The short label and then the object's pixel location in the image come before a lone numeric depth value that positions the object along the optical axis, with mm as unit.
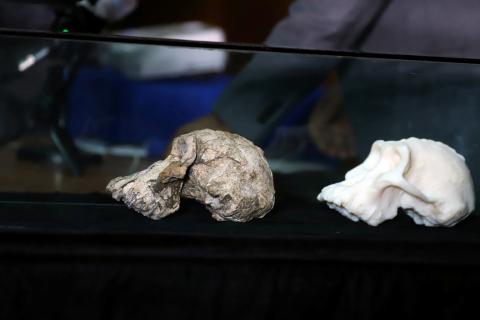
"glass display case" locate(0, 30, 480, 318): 1411
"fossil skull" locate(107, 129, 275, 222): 1468
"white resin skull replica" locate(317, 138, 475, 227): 1505
